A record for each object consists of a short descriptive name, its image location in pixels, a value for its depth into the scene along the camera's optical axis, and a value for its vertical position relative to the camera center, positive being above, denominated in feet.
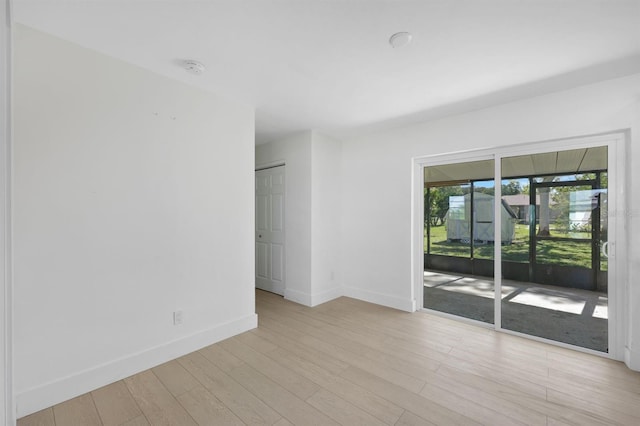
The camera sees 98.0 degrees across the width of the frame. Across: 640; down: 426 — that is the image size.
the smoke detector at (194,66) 7.20 +3.82
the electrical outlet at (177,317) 8.11 -3.13
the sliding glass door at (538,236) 8.69 -0.88
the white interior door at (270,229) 14.38 -1.00
